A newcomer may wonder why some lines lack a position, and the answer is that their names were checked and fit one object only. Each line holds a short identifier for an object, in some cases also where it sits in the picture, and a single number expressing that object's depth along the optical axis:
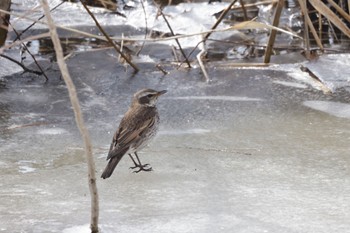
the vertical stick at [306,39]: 12.86
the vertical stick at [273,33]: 12.66
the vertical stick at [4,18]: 12.61
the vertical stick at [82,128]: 6.50
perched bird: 9.13
